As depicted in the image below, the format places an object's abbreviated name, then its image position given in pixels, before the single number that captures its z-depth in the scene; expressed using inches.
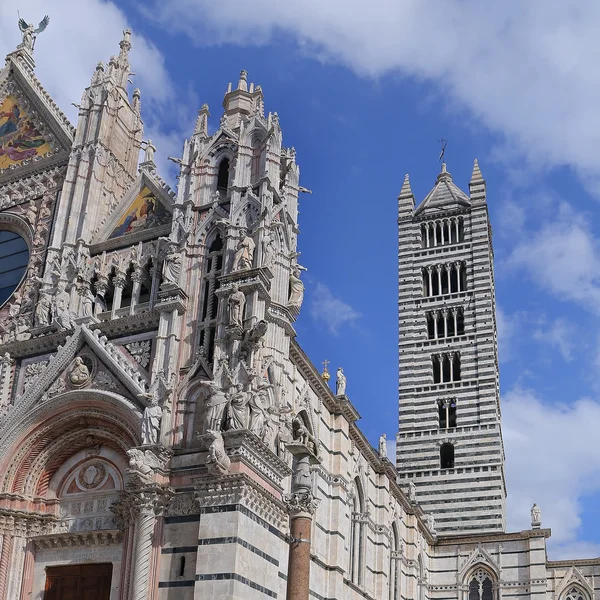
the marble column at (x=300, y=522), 743.7
